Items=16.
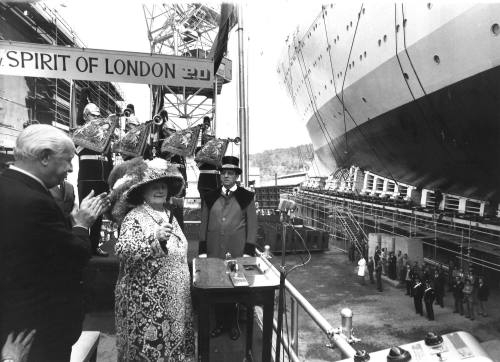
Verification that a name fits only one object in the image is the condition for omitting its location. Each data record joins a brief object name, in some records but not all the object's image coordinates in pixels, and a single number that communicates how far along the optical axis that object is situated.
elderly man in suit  1.35
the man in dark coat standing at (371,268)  12.12
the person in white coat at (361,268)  11.39
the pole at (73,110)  4.65
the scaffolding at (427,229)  9.55
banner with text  3.33
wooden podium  2.28
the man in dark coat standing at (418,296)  9.45
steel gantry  17.42
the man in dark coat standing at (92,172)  4.16
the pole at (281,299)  2.19
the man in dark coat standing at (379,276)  11.17
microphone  2.21
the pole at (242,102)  4.38
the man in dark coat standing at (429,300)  9.02
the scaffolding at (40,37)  12.88
